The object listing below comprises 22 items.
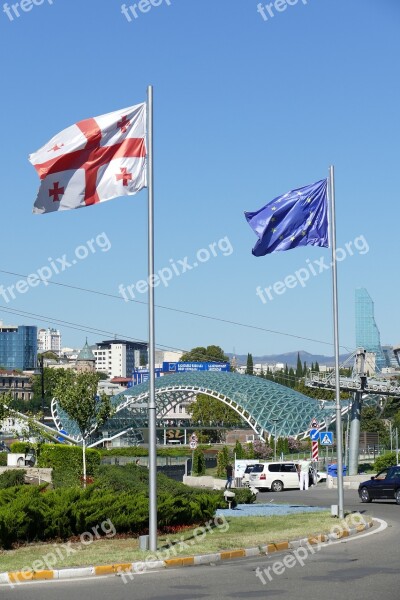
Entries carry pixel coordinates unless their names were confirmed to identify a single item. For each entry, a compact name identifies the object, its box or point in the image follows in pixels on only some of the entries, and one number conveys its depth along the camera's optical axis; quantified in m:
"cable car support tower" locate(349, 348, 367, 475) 60.28
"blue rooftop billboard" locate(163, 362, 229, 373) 193.23
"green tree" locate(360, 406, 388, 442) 117.10
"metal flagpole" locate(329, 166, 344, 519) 25.64
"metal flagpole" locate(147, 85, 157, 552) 18.61
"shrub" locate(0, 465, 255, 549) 19.67
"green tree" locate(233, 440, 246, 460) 74.12
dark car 35.50
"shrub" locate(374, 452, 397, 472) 59.75
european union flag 23.34
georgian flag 17.94
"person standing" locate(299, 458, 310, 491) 48.97
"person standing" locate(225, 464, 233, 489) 44.20
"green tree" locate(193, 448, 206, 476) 57.34
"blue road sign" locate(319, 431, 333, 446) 35.97
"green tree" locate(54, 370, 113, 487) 48.03
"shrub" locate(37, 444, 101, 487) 42.40
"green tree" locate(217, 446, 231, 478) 63.53
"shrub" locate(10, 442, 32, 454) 61.97
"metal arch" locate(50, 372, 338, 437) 102.06
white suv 49.72
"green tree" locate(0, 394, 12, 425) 50.16
